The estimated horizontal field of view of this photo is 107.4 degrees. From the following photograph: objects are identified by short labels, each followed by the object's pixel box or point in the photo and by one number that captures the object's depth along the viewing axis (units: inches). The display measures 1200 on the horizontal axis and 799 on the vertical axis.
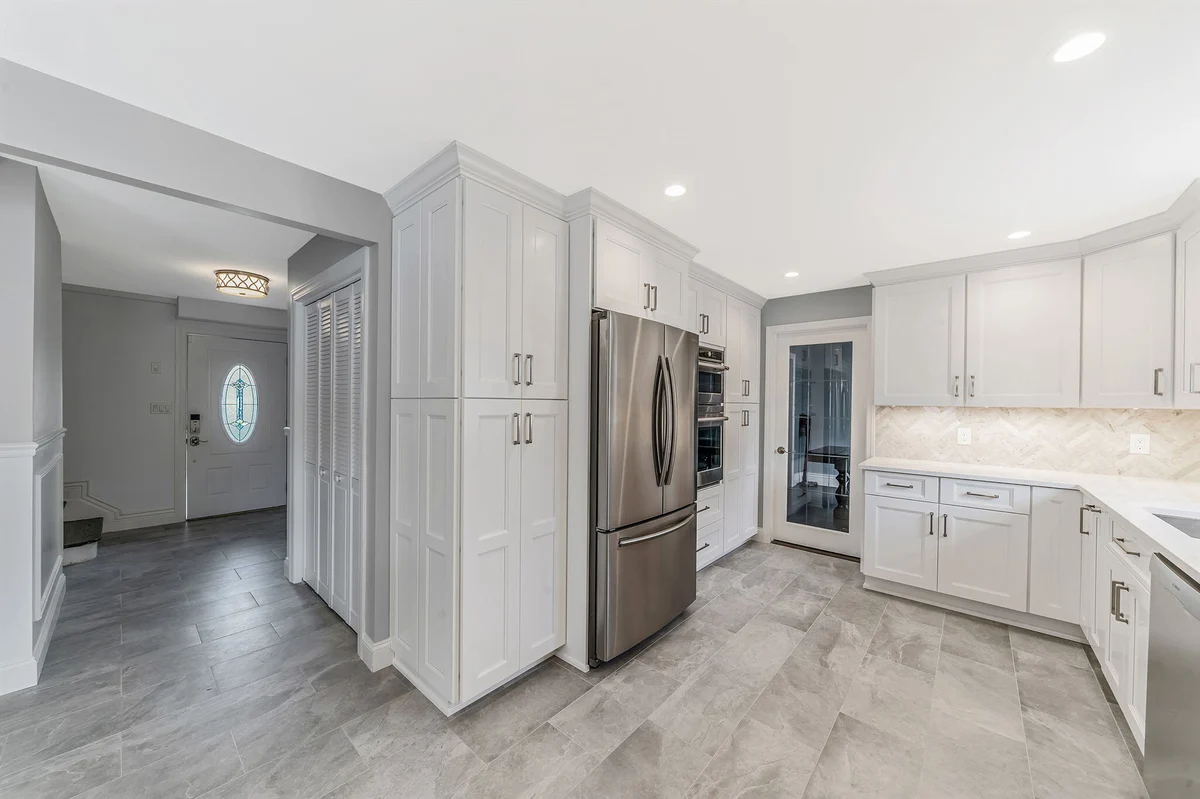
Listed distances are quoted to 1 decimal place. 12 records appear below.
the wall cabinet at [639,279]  96.8
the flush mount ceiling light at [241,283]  152.3
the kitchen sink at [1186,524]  77.1
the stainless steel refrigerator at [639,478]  91.1
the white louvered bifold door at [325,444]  117.5
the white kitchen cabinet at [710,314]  146.2
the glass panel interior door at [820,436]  164.7
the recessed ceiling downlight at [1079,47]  51.5
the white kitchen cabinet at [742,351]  161.0
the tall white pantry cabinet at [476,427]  78.5
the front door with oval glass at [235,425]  206.8
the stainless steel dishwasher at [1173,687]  50.8
